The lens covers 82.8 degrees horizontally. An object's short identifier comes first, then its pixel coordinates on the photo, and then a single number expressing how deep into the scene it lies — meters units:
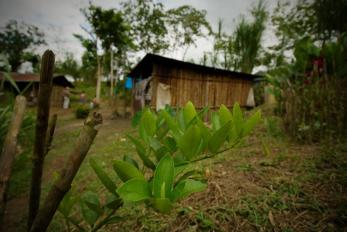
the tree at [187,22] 15.31
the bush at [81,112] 10.41
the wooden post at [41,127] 0.30
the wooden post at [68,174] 0.28
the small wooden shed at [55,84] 15.20
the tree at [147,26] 14.76
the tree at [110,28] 13.12
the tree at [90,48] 13.96
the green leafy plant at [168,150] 0.27
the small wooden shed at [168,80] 4.31
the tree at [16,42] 21.08
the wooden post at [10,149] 0.37
